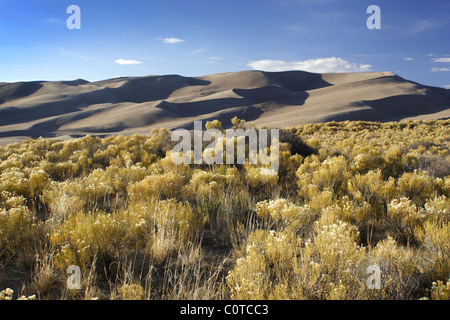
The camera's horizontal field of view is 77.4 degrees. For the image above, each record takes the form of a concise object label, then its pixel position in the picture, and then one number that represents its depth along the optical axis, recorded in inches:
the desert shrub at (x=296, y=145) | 405.1
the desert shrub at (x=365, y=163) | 267.1
